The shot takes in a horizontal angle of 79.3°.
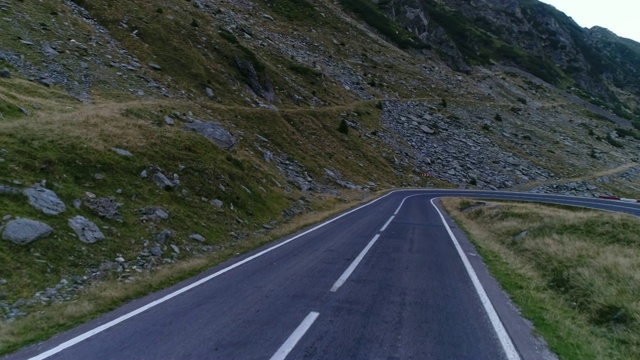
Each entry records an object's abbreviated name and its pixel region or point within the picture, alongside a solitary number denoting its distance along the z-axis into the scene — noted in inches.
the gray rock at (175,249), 426.3
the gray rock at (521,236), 609.6
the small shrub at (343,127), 1812.6
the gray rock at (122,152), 549.6
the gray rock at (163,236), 427.8
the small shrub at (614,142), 3161.9
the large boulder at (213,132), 847.1
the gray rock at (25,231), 320.8
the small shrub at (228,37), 1756.9
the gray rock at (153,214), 455.2
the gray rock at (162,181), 539.3
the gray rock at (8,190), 365.0
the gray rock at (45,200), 373.7
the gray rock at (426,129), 2353.6
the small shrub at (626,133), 3496.6
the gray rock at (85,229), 371.6
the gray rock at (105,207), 419.2
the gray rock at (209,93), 1311.5
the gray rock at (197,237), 472.1
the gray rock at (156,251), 402.9
